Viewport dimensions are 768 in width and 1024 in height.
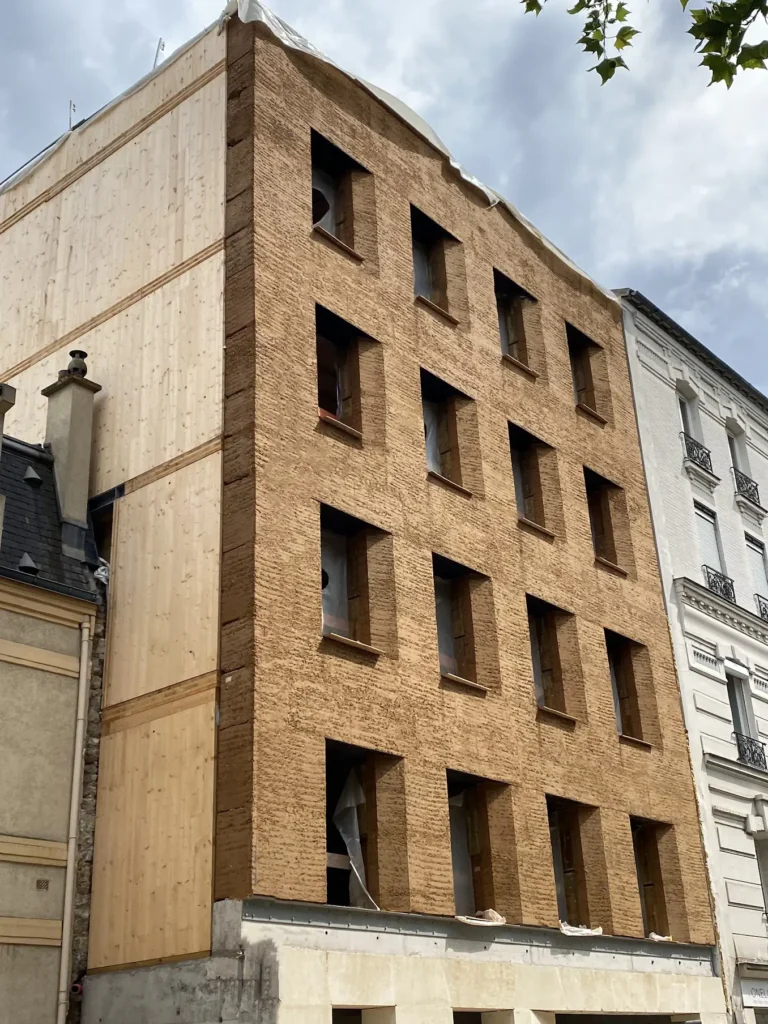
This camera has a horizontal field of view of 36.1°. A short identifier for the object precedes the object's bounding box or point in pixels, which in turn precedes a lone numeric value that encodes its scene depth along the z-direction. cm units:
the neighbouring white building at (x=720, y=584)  2292
